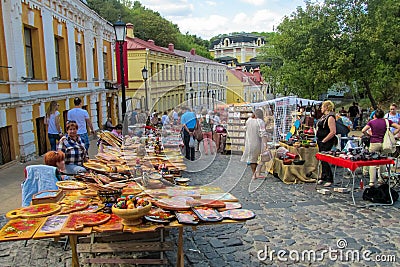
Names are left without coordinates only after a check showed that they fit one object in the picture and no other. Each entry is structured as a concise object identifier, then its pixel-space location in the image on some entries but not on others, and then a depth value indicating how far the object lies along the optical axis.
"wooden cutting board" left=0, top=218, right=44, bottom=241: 2.98
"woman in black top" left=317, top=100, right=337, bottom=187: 7.28
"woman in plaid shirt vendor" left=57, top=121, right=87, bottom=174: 5.94
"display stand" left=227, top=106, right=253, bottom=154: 8.15
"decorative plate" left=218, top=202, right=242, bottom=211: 3.80
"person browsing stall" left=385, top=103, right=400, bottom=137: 9.19
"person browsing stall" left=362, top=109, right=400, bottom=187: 7.23
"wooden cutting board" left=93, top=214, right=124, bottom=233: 3.19
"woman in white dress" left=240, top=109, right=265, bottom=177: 7.38
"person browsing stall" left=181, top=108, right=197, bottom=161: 8.58
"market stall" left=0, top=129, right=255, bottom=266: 3.26
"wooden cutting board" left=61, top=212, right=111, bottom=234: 3.14
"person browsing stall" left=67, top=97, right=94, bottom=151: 8.64
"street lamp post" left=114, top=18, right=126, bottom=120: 10.27
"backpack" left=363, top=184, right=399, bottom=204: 6.20
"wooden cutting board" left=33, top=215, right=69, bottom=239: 3.03
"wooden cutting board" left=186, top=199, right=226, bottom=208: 3.81
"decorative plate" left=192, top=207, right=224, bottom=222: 3.45
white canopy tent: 12.89
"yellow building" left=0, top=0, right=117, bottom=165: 9.45
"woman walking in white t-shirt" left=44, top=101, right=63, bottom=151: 9.53
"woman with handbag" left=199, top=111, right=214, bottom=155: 8.91
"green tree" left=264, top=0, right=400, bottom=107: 18.56
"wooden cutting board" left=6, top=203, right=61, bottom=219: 3.46
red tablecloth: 6.04
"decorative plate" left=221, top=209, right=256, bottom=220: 3.56
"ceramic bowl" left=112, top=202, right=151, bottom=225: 3.27
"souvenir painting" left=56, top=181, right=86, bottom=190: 4.42
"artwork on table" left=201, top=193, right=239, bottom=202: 4.09
